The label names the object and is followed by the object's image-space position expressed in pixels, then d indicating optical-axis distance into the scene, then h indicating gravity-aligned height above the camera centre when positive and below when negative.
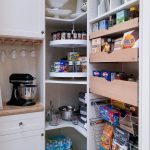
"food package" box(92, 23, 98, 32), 1.51 +0.34
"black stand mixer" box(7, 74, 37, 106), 1.72 -0.20
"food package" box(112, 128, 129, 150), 1.29 -0.51
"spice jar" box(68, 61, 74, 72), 1.73 +0.02
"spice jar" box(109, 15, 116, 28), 1.32 +0.34
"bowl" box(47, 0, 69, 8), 1.81 +0.64
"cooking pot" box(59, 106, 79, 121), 1.93 -0.45
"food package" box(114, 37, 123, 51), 1.25 +0.16
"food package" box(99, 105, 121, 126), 1.35 -0.35
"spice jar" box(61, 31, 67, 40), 1.72 +0.31
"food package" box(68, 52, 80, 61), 1.77 +0.11
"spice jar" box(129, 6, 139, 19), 1.13 +0.35
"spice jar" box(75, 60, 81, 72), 1.72 +0.02
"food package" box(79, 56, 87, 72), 1.68 +0.05
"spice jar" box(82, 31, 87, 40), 1.72 +0.30
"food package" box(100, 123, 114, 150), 1.43 -0.55
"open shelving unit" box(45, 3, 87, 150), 1.88 -0.11
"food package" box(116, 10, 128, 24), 1.19 +0.34
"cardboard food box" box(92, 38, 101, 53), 1.44 +0.18
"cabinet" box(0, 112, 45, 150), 1.53 -0.55
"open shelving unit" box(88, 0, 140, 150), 1.09 +0.04
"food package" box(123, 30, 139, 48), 1.09 +0.17
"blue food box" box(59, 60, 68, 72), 1.74 +0.02
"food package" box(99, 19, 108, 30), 1.39 +0.33
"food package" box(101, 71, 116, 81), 1.31 -0.06
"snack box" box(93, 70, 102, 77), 1.46 -0.04
